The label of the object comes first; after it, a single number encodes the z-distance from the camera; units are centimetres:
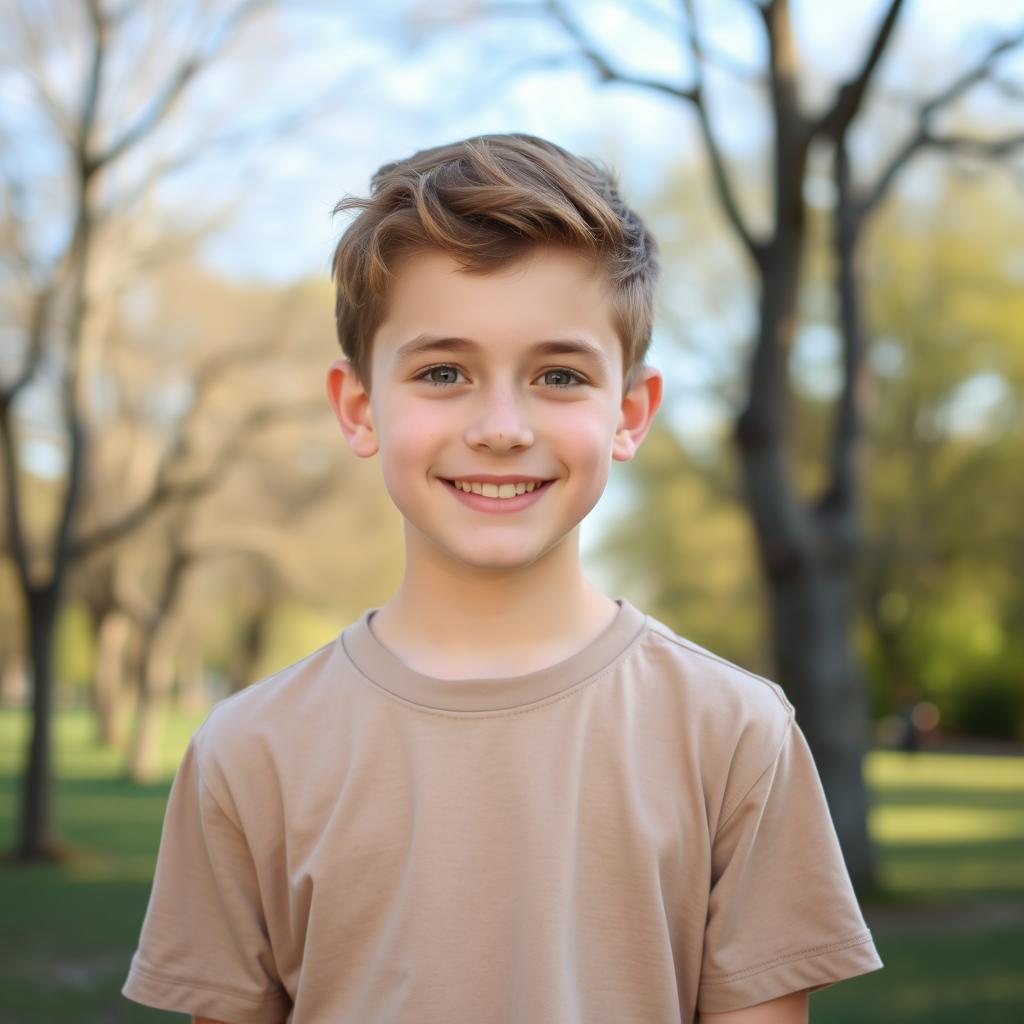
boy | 174
